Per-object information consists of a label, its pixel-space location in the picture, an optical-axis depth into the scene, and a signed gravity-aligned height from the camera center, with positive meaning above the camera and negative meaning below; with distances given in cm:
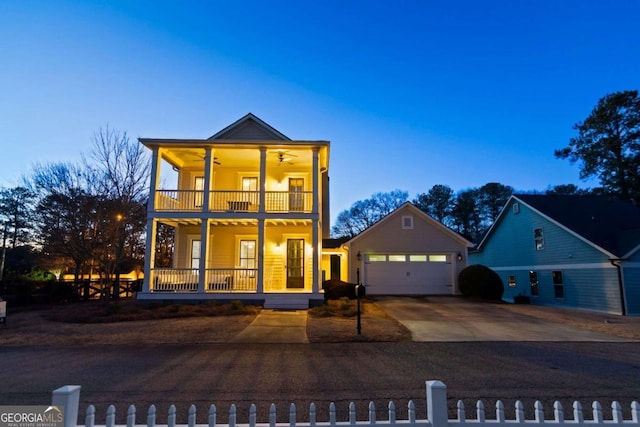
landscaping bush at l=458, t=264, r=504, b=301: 1683 -132
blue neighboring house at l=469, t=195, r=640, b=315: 1380 +29
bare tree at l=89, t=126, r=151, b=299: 1622 +358
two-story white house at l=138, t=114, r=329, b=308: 1315 +178
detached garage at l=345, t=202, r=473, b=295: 1831 +9
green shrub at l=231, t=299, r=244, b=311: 1173 -161
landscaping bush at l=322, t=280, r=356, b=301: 1606 -153
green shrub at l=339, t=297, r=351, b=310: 1220 -169
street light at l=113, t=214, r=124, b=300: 1593 +77
